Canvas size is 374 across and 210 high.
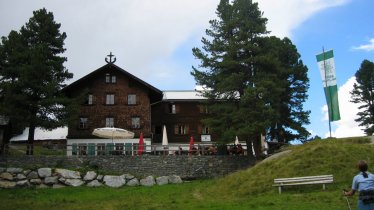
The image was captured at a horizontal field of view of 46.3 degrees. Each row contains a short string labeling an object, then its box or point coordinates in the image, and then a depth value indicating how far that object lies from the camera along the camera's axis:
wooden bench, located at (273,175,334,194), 21.72
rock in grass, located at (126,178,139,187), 31.81
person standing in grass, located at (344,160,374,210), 10.44
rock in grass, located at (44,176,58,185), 31.14
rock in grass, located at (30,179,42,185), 31.19
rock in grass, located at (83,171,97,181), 31.69
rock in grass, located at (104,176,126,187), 31.44
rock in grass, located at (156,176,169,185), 32.34
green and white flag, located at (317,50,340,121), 28.98
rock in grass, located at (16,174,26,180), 31.22
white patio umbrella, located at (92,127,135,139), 35.53
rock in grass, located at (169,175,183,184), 32.81
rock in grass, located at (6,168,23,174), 31.39
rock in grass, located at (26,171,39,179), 31.38
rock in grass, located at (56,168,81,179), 31.45
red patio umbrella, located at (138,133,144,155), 35.70
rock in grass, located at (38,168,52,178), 31.41
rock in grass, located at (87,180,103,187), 31.30
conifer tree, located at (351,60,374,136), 53.34
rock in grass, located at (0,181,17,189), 30.44
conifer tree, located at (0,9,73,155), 35.28
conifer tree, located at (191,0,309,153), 34.12
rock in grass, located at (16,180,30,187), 30.88
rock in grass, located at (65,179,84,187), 31.08
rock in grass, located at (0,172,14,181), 30.91
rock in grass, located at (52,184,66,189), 30.87
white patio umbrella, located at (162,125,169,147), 38.71
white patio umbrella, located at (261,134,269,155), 36.91
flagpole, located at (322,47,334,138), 29.11
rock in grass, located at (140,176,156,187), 32.03
